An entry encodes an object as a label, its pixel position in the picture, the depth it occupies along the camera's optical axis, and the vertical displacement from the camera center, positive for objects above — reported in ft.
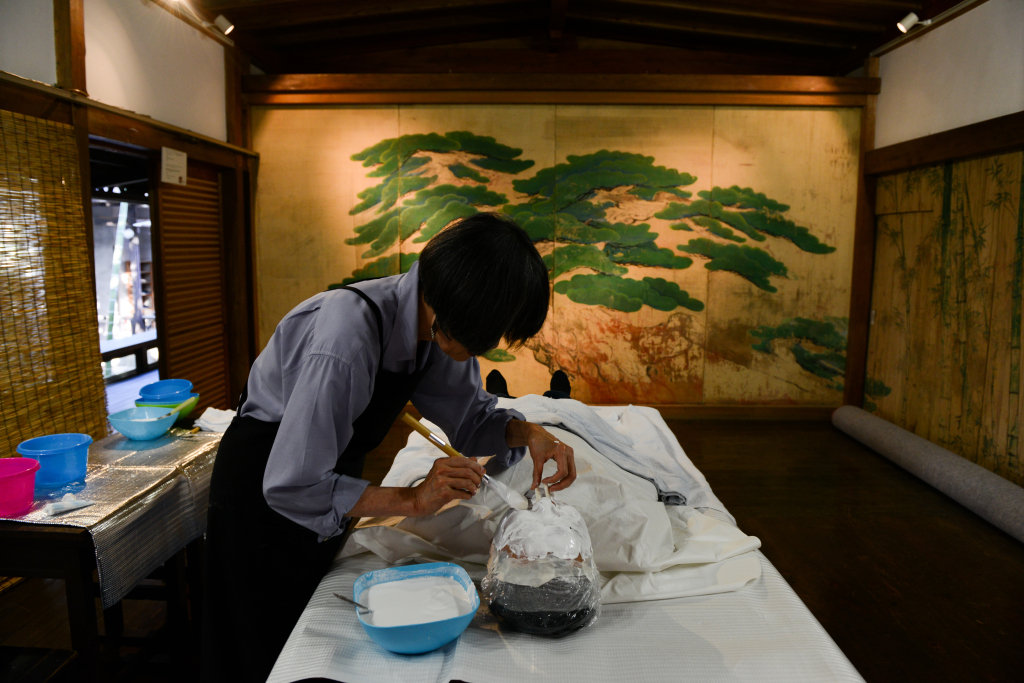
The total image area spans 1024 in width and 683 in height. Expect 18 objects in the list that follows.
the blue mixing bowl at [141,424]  6.33 -1.59
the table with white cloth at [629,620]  3.31 -2.09
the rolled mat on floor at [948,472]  8.95 -3.17
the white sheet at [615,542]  4.22 -1.93
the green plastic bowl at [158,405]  6.78 -1.48
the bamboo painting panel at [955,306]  10.35 -0.47
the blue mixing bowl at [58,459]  5.13 -1.60
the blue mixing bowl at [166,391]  6.96 -1.38
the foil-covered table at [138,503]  4.72 -1.92
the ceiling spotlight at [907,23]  11.45 +4.84
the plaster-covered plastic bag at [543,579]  3.51 -1.75
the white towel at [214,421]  6.88 -1.70
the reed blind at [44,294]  7.30 -0.32
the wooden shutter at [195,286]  11.25 -0.30
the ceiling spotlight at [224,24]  11.76 +4.77
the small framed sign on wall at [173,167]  10.71 +1.86
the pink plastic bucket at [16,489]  4.61 -1.67
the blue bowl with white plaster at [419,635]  3.27 -1.94
